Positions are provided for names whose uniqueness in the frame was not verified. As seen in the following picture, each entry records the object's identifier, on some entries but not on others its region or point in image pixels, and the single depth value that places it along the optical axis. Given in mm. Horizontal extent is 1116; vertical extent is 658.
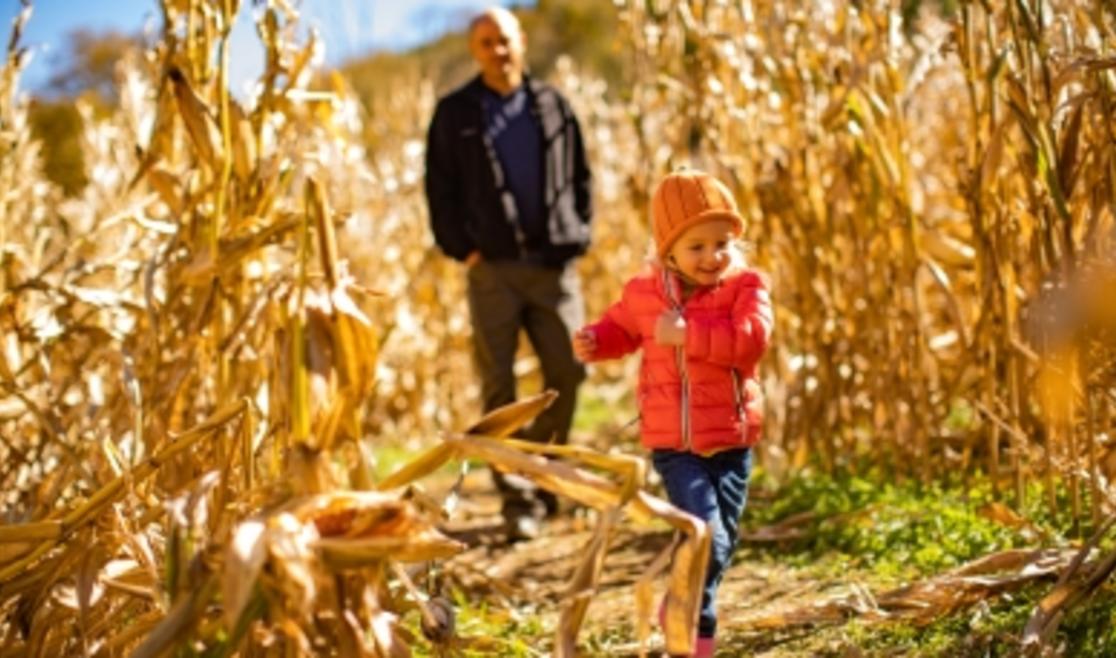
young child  2598
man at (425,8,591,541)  4492
